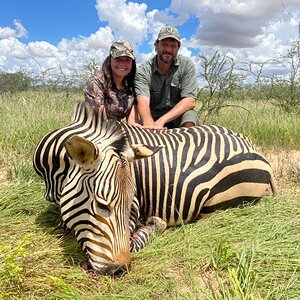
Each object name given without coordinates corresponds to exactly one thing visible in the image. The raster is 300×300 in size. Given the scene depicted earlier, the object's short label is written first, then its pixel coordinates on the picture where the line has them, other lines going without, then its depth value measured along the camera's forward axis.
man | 4.07
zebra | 1.90
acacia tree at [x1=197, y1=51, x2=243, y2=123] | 6.77
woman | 3.73
